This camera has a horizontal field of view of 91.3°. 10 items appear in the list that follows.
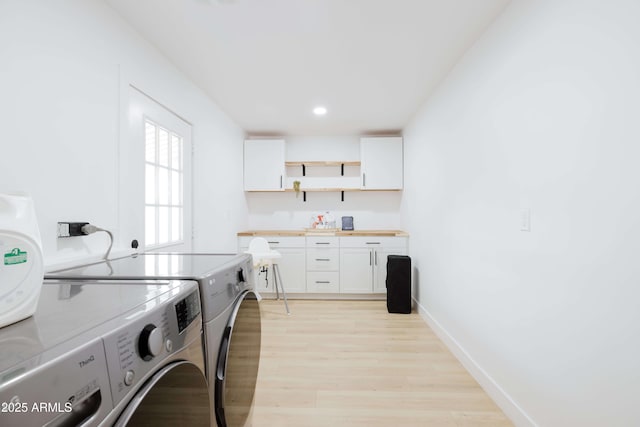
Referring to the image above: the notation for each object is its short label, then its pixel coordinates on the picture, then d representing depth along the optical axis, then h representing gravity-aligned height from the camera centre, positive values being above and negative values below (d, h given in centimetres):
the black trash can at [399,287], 354 -84
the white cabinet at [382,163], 435 +70
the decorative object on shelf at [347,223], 455 -14
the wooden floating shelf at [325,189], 445 +34
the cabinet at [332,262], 403 -64
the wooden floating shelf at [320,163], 449 +72
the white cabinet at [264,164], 441 +70
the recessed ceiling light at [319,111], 350 +117
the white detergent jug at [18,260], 63 -10
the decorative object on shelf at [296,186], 445 +39
